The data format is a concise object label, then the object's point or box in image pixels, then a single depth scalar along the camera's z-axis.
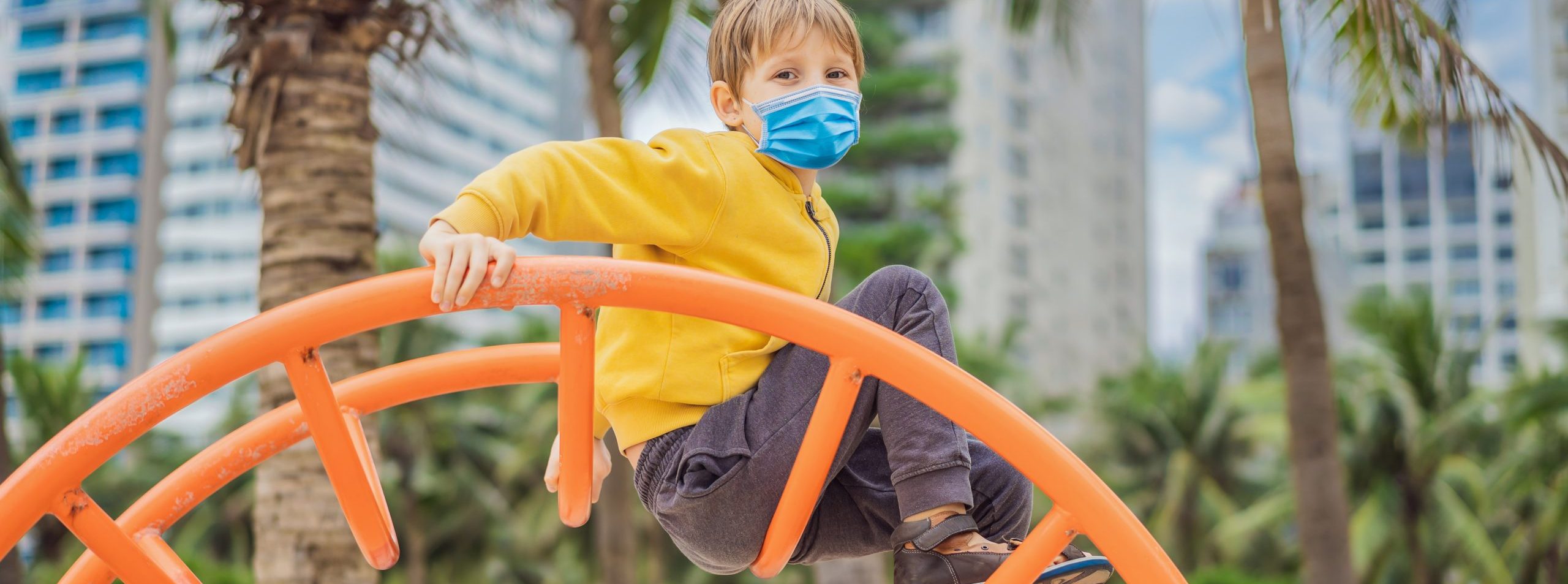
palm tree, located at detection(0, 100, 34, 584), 10.00
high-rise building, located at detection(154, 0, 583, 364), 78.69
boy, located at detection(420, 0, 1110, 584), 1.99
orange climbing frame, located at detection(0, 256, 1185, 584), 1.77
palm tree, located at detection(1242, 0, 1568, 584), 6.14
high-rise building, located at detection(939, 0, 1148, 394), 48.41
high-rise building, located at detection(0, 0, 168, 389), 74.25
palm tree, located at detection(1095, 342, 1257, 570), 28.14
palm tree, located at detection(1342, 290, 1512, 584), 22.47
